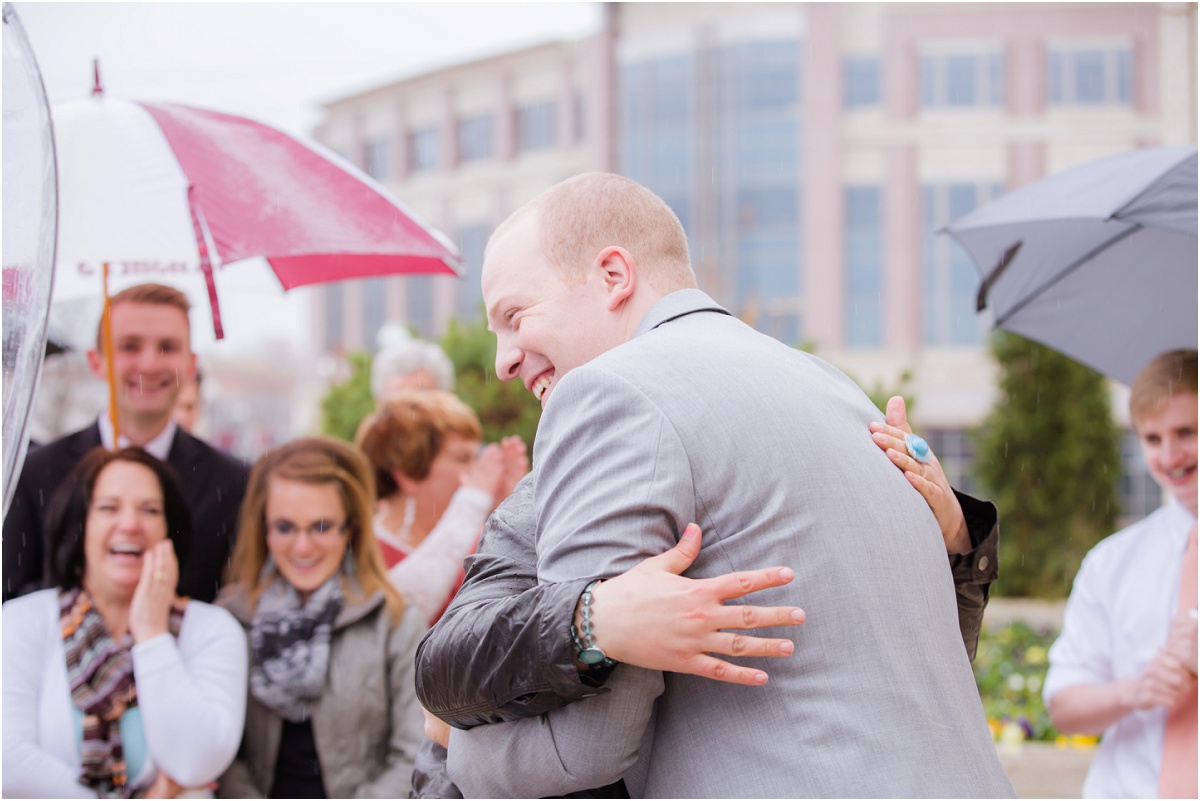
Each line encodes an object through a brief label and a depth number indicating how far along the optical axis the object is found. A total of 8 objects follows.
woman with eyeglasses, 3.43
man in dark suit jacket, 3.77
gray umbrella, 3.99
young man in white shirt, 3.55
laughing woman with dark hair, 3.20
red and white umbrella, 3.46
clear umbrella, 2.07
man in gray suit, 1.62
